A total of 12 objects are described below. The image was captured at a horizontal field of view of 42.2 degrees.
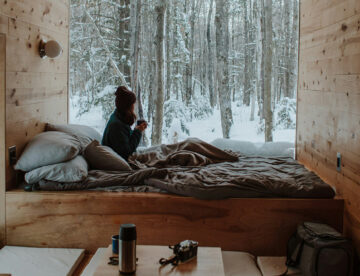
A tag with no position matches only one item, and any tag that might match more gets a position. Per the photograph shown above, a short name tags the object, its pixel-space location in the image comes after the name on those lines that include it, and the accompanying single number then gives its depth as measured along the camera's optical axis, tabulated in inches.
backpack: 108.0
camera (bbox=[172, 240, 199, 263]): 95.0
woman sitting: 162.9
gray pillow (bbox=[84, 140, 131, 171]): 150.6
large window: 243.6
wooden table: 90.0
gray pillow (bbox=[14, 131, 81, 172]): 135.8
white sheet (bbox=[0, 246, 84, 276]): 117.5
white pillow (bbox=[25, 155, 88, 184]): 135.1
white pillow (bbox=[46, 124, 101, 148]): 161.0
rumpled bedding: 131.4
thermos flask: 88.7
